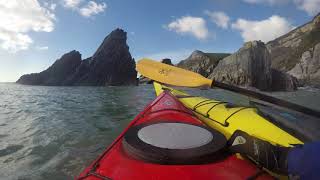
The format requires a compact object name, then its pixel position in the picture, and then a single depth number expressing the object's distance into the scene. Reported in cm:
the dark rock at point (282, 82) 3536
